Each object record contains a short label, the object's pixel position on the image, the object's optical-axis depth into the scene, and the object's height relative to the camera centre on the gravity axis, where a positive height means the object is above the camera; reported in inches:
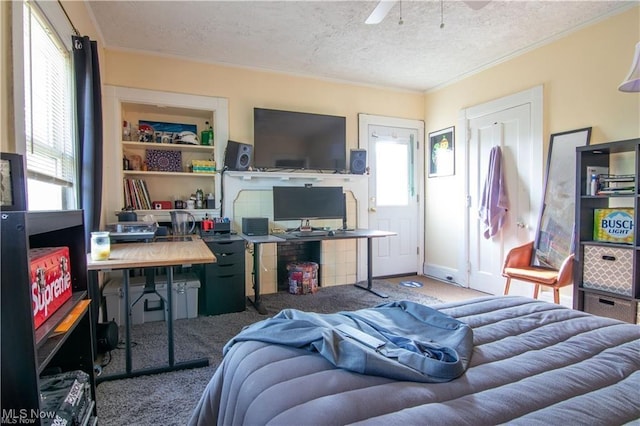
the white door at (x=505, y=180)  131.6 +10.0
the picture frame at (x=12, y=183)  43.6 +3.5
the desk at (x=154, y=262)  70.5 -11.7
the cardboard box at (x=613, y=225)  93.3 -6.3
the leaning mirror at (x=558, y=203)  115.7 +0.4
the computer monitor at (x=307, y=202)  144.0 +1.8
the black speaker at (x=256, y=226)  138.3 -8.1
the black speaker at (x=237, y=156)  138.4 +21.4
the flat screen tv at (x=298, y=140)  146.4 +30.2
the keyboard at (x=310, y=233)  134.9 -11.5
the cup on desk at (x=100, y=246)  73.6 -8.6
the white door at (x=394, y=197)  176.3 +4.6
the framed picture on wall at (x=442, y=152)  167.2 +27.4
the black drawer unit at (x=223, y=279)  123.0 -27.3
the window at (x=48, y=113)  68.1 +22.7
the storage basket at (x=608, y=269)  92.6 -19.0
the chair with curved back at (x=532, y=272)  107.4 -23.5
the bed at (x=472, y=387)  30.5 -19.2
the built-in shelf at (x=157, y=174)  129.6 +13.7
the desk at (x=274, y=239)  125.2 -12.6
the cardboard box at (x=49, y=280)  38.0 -9.2
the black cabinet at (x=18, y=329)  30.5 -11.3
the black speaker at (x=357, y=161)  162.7 +21.9
